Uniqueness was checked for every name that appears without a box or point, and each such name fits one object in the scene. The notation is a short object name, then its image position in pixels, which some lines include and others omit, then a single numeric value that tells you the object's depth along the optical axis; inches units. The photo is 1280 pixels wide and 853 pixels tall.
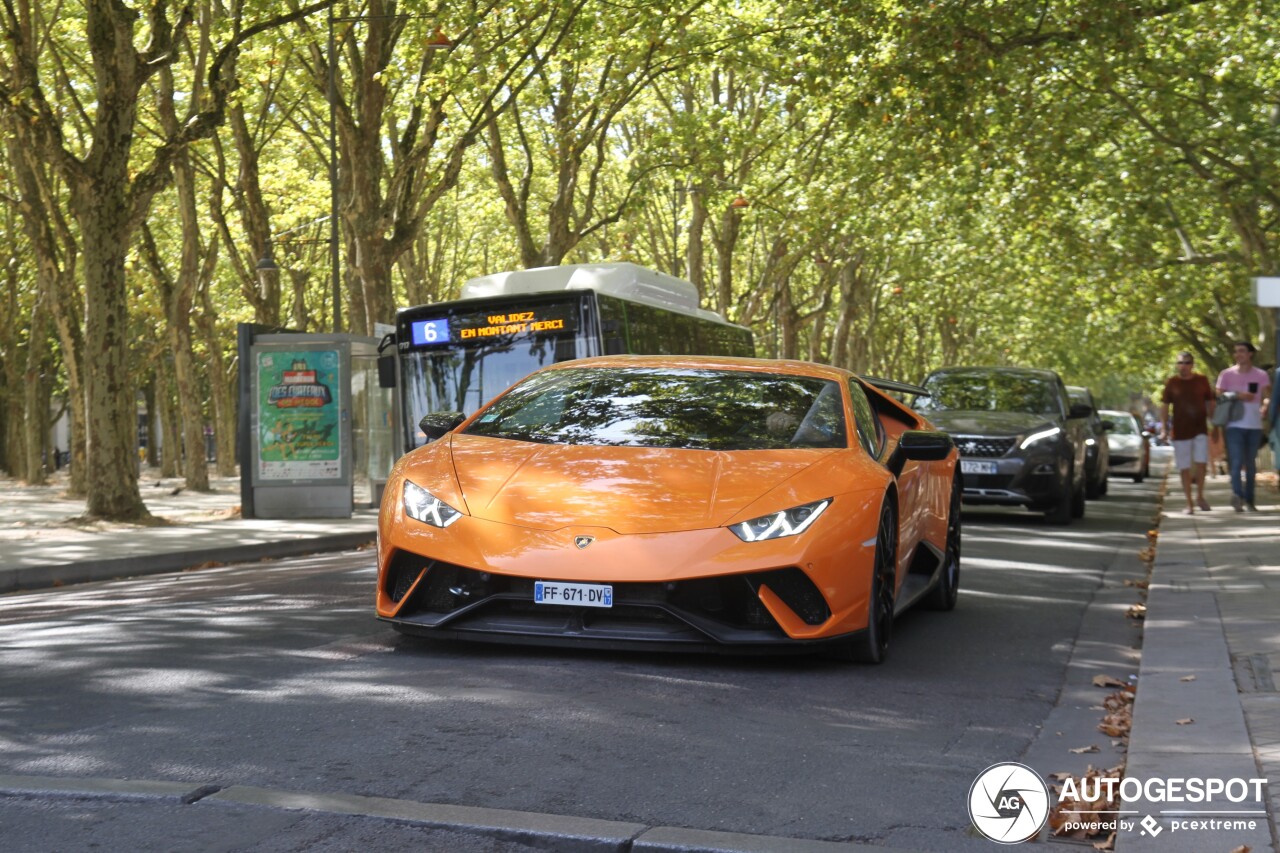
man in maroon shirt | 729.0
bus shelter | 817.5
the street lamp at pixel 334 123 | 791.7
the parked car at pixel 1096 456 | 936.3
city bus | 634.2
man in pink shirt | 701.3
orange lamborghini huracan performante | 249.6
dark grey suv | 674.2
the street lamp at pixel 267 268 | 1056.8
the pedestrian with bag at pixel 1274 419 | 612.7
